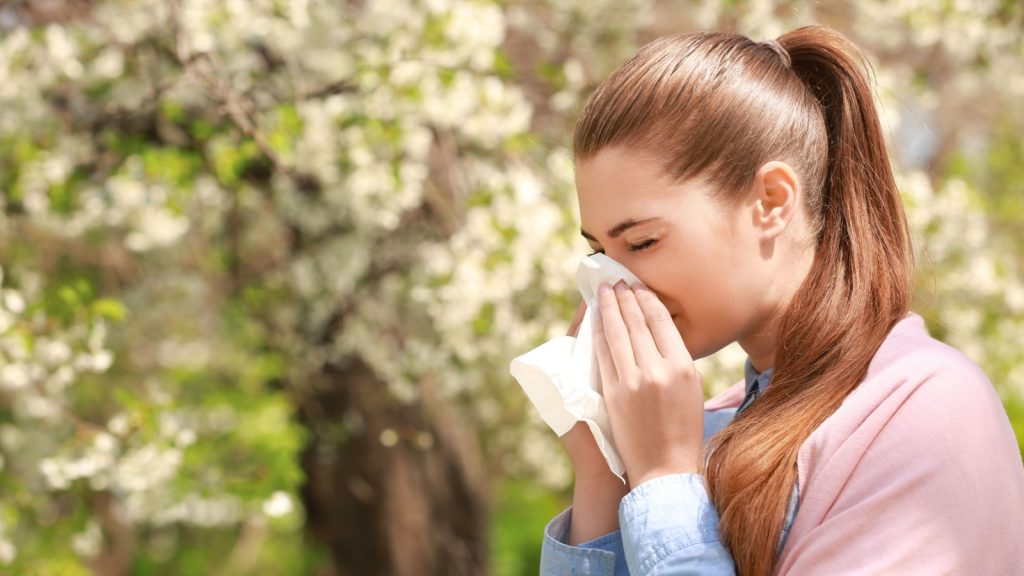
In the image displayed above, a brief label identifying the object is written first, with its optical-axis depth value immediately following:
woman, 2.37
